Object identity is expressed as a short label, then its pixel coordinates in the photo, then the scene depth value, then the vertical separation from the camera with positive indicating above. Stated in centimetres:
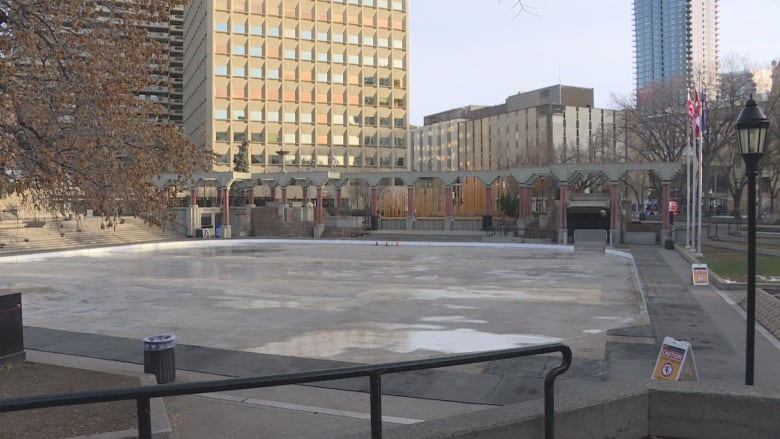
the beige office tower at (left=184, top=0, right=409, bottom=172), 9112 +2026
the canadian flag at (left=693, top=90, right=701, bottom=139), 3027 +451
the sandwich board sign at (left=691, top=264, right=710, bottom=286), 1967 -240
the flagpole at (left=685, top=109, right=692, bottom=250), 3525 -77
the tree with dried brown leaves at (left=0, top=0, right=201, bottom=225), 857 +152
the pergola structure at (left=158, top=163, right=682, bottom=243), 4372 +234
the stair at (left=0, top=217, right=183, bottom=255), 4194 -212
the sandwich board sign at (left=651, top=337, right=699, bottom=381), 755 -204
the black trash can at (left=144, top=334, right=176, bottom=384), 905 -228
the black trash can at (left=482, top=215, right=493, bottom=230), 5194 -154
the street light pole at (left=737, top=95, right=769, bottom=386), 709 +61
